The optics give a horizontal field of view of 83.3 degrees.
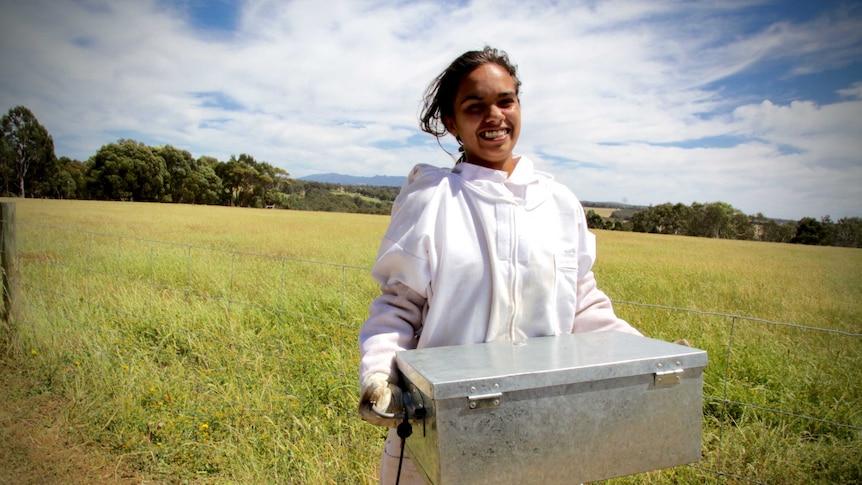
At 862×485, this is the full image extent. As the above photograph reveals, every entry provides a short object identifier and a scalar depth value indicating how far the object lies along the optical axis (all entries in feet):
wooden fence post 13.50
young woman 3.72
